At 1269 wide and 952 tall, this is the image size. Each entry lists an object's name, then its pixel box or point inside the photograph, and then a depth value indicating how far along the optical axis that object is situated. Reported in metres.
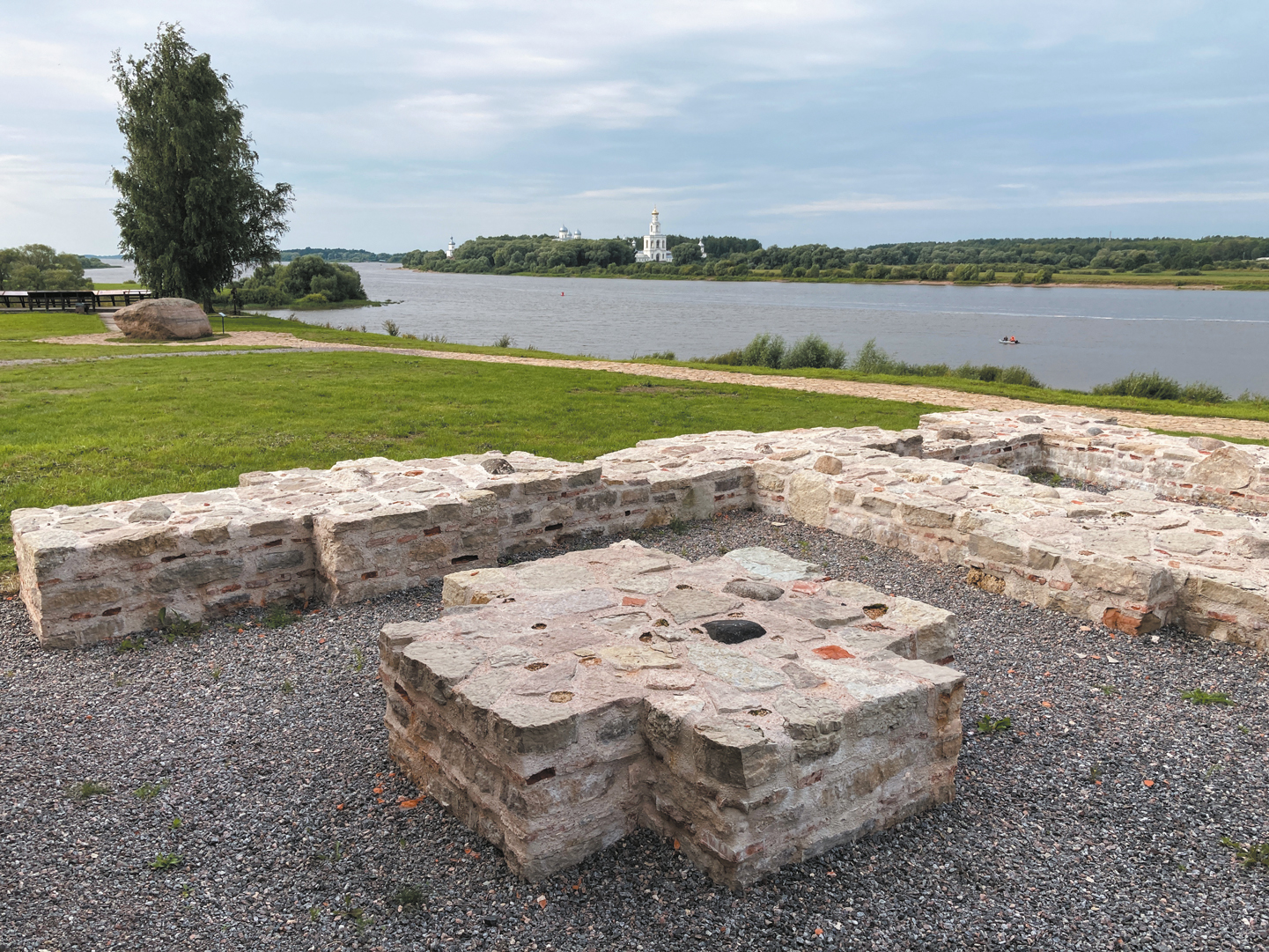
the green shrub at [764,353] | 24.52
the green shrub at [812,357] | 24.38
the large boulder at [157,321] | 22.98
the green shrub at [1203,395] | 19.19
